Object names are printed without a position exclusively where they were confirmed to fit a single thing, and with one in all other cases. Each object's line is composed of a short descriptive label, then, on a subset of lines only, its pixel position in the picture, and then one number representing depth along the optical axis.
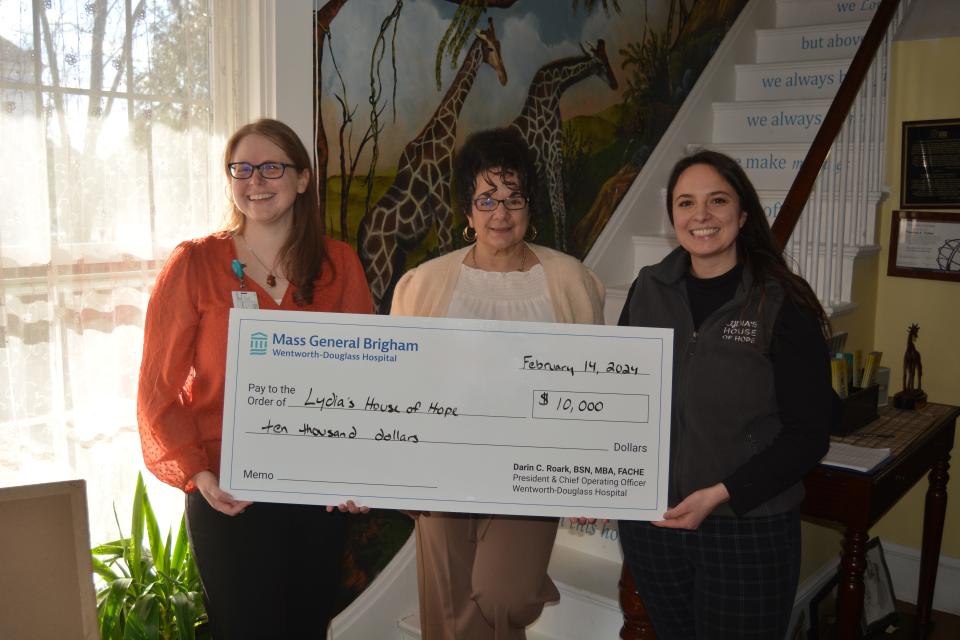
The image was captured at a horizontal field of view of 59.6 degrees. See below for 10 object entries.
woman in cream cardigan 1.76
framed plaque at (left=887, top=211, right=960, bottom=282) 3.32
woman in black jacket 1.55
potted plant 2.08
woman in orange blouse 1.66
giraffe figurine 3.09
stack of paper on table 2.31
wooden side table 2.26
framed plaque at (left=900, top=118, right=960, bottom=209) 3.30
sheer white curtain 1.92
